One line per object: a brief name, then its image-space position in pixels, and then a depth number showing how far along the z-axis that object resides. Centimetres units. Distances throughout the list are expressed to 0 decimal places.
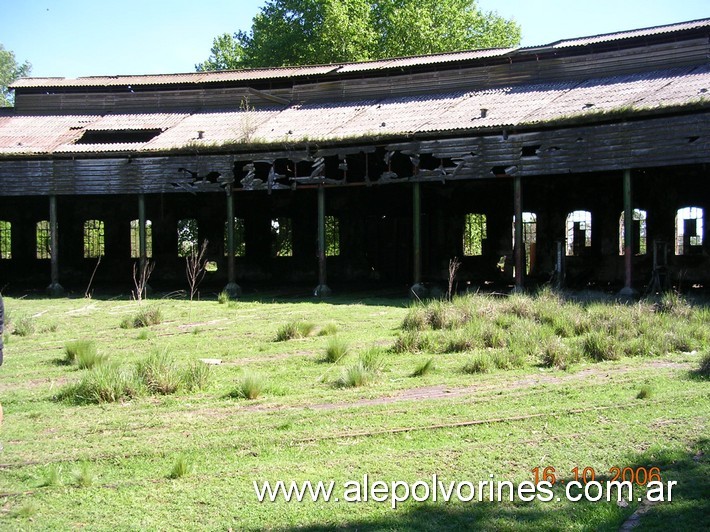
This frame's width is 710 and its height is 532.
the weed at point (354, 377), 971
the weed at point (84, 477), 631
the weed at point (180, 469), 648
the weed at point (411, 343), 1222
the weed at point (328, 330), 1434
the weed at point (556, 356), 1065
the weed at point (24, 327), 1498
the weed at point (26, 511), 570
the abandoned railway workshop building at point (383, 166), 1980
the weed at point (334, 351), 1149
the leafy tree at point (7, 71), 6994
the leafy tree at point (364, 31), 4159
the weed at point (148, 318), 1608
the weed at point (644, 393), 852
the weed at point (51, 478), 632
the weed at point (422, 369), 1030
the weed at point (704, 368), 952
